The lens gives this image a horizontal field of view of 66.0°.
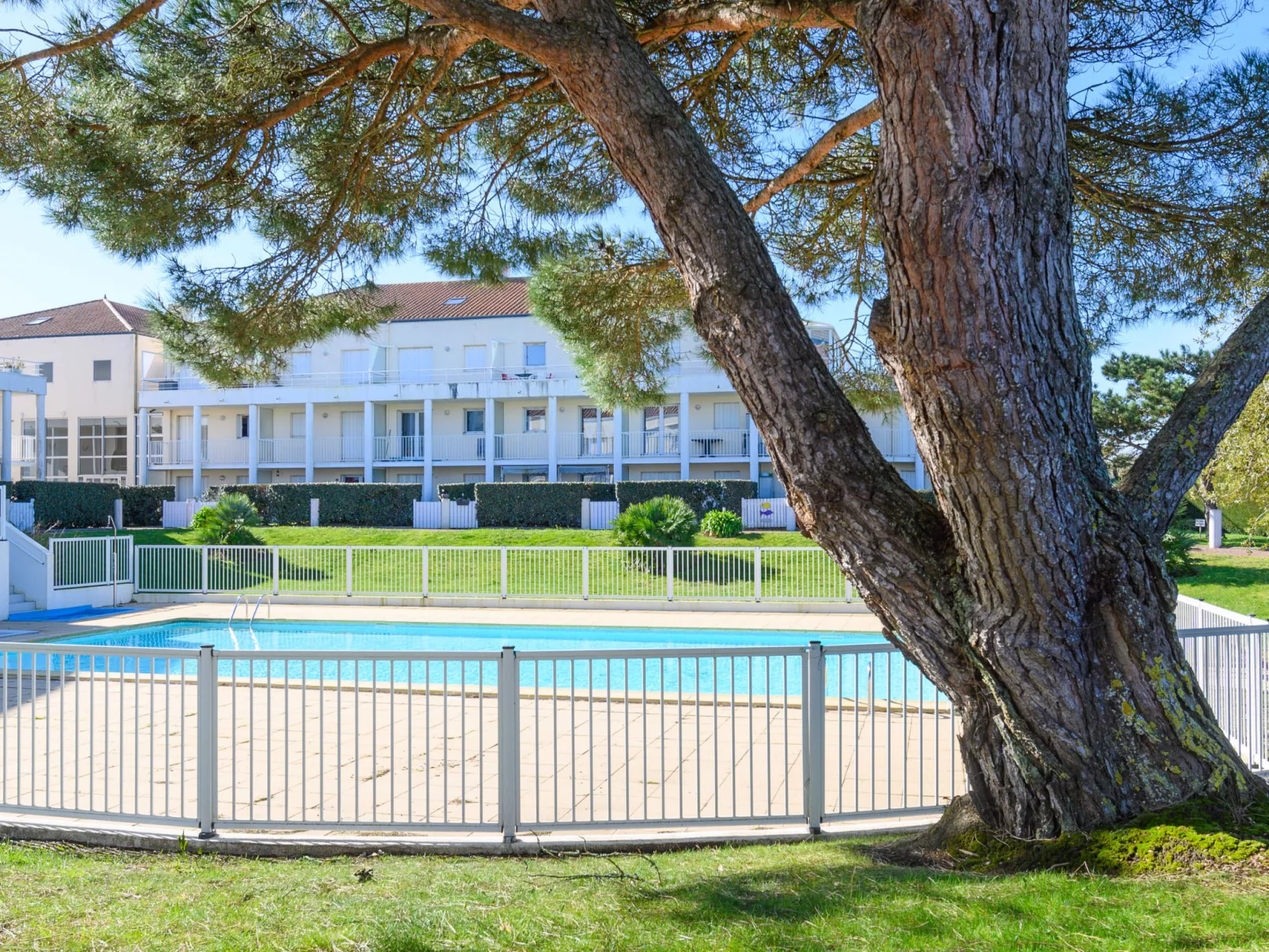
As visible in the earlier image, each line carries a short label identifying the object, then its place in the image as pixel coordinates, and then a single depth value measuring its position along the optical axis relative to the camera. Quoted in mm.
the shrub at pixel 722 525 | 25438
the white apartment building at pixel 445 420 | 35062
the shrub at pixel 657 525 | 22531
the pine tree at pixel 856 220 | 3834
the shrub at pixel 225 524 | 23766
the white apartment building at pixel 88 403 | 40562
